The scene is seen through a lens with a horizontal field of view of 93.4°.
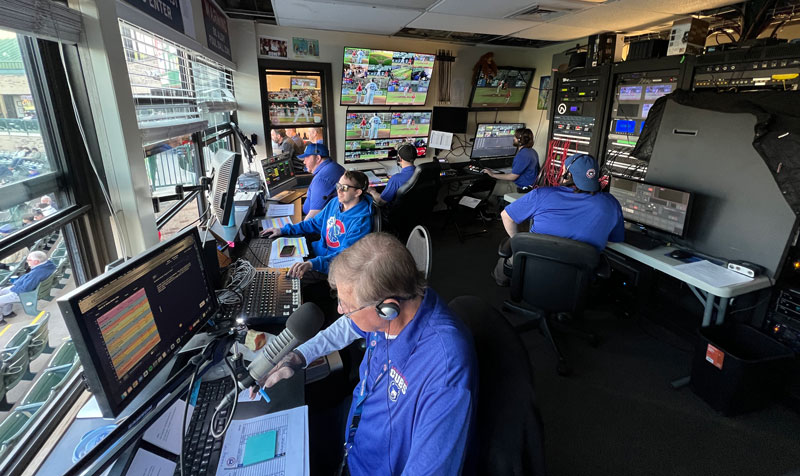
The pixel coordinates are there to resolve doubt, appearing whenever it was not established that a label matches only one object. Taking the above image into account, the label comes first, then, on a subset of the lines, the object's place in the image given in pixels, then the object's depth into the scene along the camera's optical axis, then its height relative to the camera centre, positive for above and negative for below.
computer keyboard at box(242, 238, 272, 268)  2.04 -0.72
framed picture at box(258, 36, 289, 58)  3.75 +0.71
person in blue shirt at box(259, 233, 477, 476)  0.80 -0.56
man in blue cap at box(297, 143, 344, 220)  3.11 -0.51
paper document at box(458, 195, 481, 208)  4.41 -0.90
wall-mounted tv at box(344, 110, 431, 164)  4.50 -0.13
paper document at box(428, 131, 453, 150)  4.90 -0.23
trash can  1.91 -1.24
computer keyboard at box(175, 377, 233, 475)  0.91 -0.78
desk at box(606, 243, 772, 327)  1.97 -0.83
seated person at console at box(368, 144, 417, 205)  3.65 -0.52
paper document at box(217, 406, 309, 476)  0.90 -0.79
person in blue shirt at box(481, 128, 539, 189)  4.64 -0.50
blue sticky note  0.93 -0.79
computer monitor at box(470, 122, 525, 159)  5.18 -0.26
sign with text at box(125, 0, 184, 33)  1.52 +0.47
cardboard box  2.64 +0.59
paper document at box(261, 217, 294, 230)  2.64 -0.70
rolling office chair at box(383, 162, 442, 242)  3.50 -0.74
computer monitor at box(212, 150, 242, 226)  1.69 -0.28
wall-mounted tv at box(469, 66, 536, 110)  4.97 +0.43
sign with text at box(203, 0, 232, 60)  2.61 +0.67
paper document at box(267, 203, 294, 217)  3.01 -0.70
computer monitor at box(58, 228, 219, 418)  0.77 -0.45
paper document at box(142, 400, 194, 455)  0.97 -0.79
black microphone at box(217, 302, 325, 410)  0.87 -0.51
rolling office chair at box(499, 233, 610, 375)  2.07 -0.85
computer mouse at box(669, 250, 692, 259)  2.35 -0.79
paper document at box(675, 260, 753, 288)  2.01 -0.81
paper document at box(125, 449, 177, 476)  0.89 -0.79
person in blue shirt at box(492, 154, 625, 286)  2.23 -0.51
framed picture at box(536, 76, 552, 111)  5.00 +0.37
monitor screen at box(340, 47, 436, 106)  4.15 +0.49
